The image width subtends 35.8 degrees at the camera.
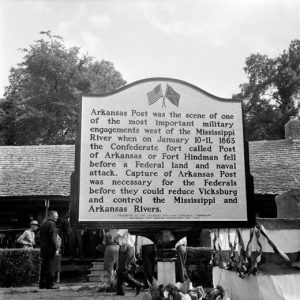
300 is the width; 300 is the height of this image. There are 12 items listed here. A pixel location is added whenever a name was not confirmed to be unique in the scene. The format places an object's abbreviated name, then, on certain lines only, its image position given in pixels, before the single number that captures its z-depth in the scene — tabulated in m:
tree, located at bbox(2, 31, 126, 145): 36.09
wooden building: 17.20
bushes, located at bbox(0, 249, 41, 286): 12.16
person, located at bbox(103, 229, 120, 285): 10.42
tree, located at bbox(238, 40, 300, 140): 37.16
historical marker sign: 5.54
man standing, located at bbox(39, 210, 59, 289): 9.67
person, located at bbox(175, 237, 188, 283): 7.89
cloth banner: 6.31
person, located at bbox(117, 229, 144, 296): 9.16
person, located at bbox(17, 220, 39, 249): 13.13
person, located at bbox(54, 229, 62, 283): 12.24
